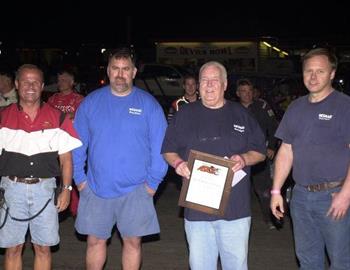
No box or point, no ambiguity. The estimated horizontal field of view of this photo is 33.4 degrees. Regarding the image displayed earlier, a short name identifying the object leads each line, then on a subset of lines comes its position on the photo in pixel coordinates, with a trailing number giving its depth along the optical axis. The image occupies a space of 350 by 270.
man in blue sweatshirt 5.11
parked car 22.27
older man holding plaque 4.64
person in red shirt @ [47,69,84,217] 8.34
